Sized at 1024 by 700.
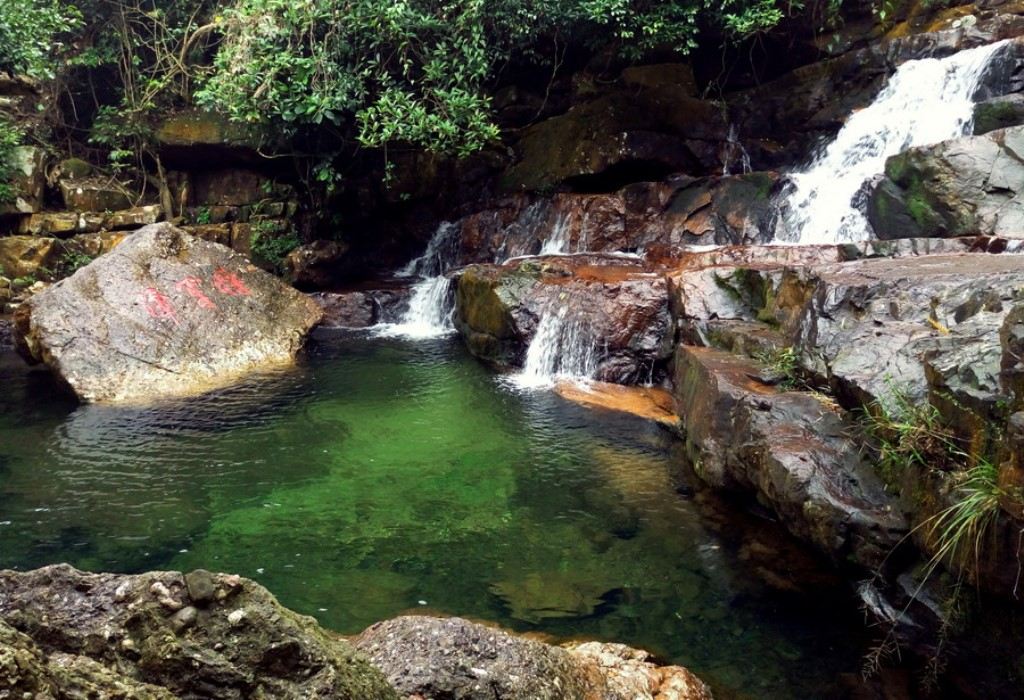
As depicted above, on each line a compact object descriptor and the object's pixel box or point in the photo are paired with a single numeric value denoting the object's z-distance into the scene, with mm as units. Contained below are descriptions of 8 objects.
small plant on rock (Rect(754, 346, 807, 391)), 6168
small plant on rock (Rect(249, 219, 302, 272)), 13992
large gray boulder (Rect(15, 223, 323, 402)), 9062
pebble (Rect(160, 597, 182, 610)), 2145
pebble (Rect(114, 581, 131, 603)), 2199
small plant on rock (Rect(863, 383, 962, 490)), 4180
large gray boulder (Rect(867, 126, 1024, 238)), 8594
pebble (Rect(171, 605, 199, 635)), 2111
